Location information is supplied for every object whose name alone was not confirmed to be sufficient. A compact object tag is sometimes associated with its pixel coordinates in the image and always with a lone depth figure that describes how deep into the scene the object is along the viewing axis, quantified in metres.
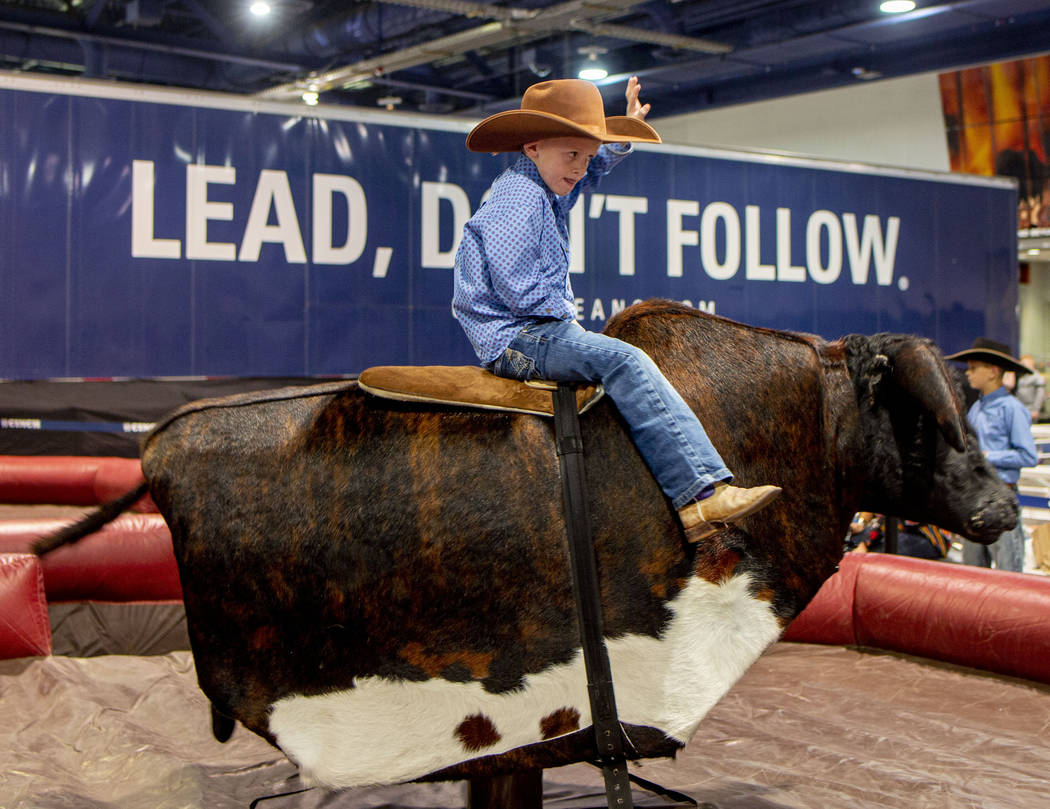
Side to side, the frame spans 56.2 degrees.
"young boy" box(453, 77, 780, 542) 2.17
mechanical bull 2.23
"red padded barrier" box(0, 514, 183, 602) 4.66
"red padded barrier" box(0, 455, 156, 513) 7.28
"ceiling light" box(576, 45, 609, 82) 14.27
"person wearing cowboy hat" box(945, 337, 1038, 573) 6.16
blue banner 6.25
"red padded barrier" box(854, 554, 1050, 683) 3.99
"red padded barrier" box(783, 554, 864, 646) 4.71
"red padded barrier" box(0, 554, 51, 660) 4.17
